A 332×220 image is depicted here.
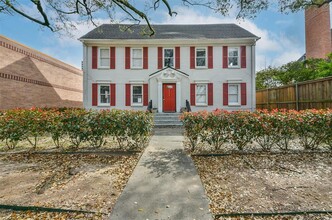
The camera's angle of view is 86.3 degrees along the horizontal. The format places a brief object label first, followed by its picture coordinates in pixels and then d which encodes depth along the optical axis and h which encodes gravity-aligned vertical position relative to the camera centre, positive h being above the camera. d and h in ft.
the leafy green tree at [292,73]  43.97 +12.92
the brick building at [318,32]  63.52 +29.45
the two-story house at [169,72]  42.39 +9.67
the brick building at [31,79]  36.27 +8.32
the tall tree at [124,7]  25.41 +15.80
